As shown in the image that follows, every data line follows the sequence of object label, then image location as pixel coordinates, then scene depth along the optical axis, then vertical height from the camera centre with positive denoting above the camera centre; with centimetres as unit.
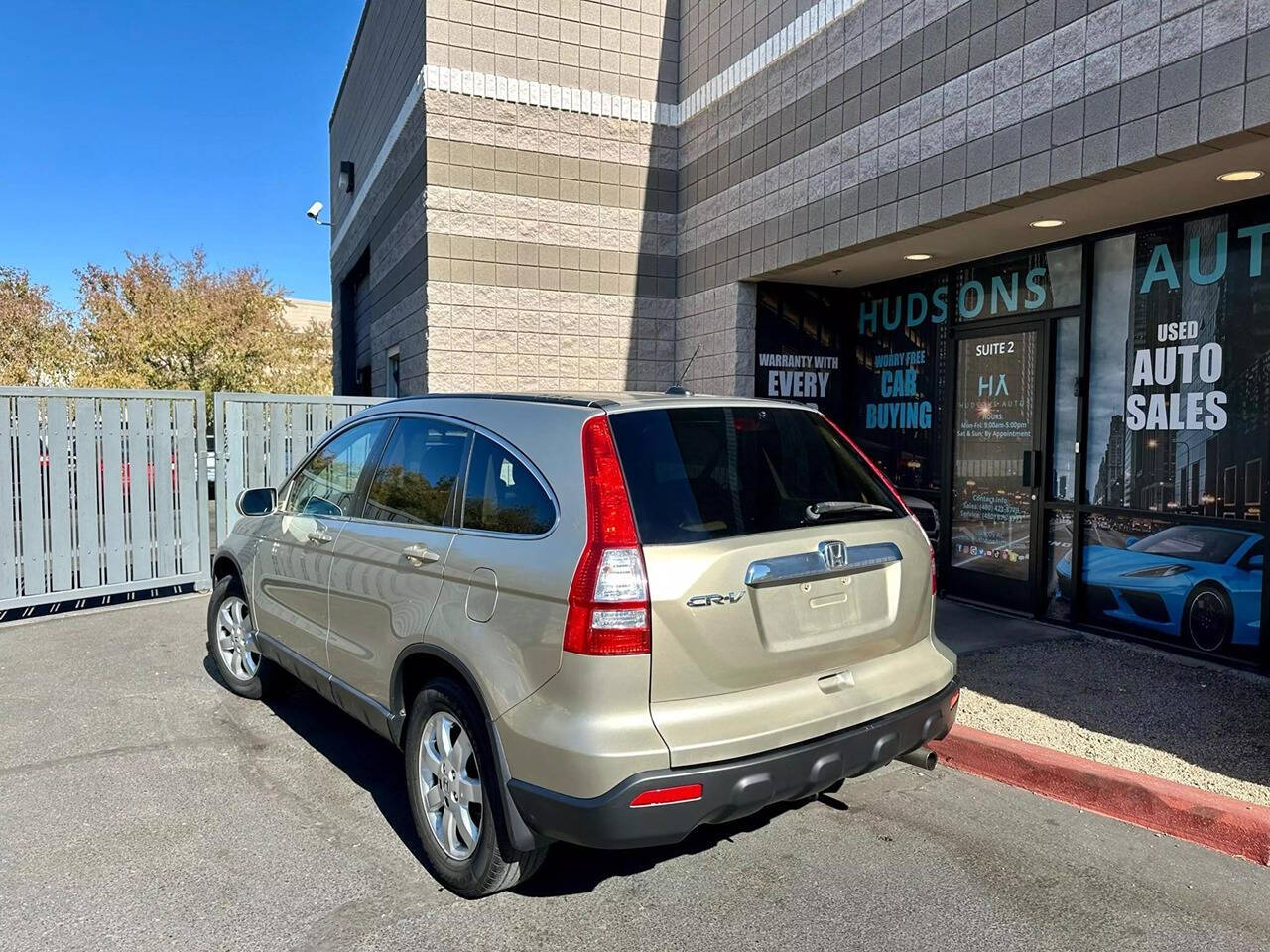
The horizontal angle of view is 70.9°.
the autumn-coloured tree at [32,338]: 2295 +213
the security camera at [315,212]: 2215 +524
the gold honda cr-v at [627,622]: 274 -66
